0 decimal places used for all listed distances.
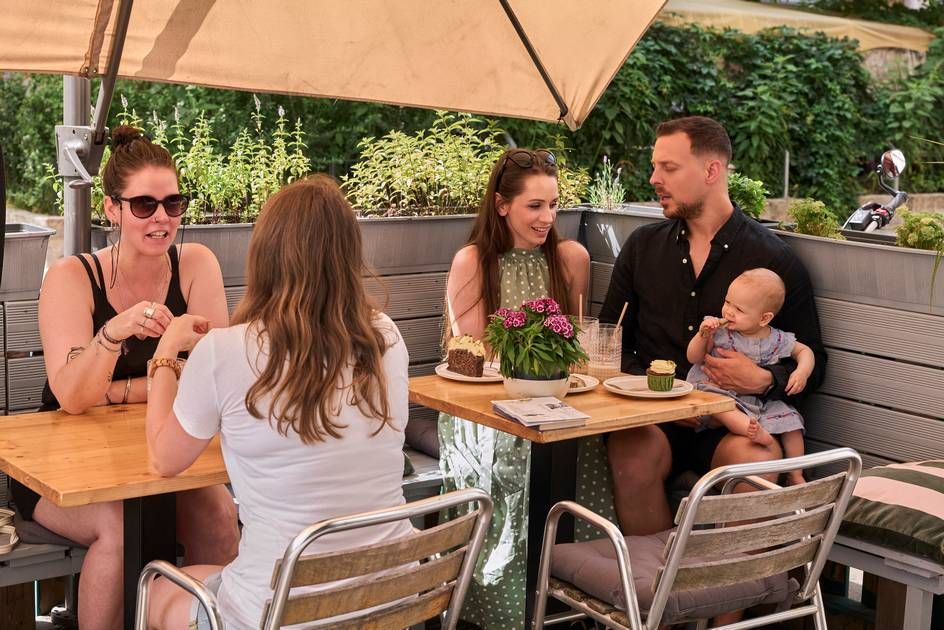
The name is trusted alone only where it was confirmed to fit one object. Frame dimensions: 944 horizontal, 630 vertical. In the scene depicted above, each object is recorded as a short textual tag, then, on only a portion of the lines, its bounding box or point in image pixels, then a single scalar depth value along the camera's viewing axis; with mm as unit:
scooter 4383
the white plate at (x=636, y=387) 3357
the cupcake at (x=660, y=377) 3381
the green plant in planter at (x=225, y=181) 4332
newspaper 2967
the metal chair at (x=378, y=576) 2152
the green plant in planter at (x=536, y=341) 3189
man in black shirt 3770
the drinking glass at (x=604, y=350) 3576
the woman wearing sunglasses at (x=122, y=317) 2887
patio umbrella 3189
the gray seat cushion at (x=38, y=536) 2984
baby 3795
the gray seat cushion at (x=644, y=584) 2779
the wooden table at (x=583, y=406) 3041
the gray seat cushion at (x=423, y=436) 4238
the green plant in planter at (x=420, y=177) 4902
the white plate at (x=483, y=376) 3477
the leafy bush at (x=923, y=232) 3832
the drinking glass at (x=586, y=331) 3527
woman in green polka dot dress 3764
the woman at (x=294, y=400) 2328
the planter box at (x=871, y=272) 3828
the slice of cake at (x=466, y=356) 3492
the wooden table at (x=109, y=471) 2467
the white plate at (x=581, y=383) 3422
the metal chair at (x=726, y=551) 2574
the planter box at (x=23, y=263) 3590
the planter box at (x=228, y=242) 4070
